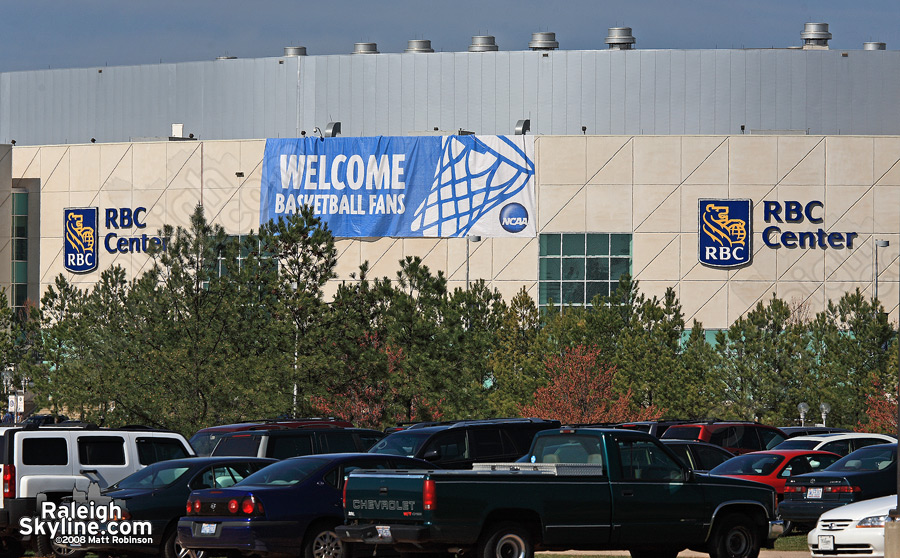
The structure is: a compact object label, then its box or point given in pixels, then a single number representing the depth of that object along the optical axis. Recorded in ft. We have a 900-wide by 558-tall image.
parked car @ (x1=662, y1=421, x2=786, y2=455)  103.50
